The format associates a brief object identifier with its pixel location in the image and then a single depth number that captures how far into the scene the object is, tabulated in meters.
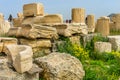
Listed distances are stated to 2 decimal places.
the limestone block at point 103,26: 7.33
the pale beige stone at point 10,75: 3.28
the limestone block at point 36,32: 4.60
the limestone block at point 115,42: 5.80
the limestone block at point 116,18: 9.42
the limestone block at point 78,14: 6.80
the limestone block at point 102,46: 5.37
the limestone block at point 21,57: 3.29
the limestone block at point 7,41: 4.31
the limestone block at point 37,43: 4.68
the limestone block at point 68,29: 5.02
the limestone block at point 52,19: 5.23
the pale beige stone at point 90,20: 9.15
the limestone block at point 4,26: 6.15
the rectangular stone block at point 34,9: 5.41
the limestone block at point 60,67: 3.69
